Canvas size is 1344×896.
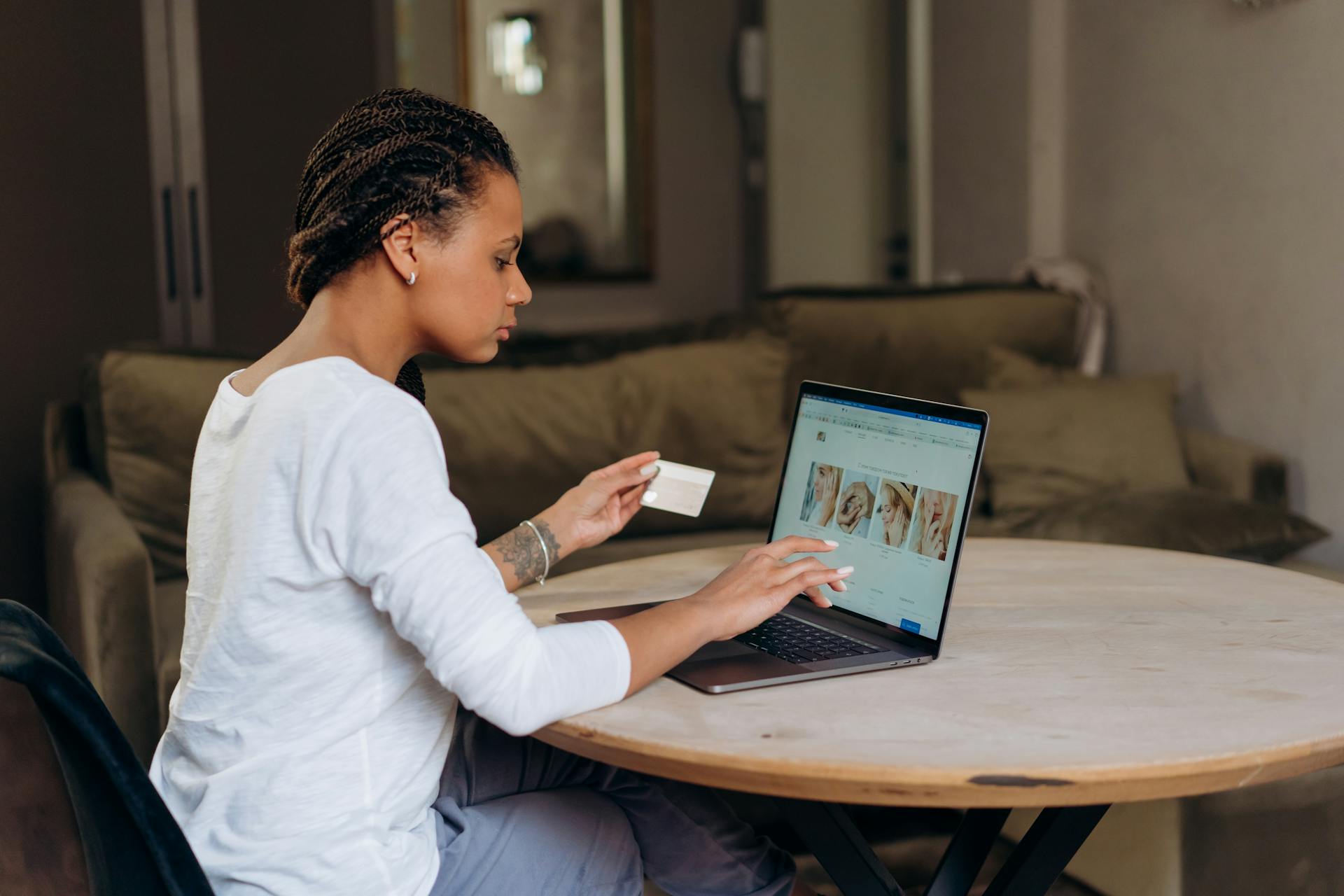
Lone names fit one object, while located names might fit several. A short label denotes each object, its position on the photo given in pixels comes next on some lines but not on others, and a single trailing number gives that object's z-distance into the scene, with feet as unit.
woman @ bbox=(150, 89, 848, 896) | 3.16
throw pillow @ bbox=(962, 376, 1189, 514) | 8.96
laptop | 3.89
